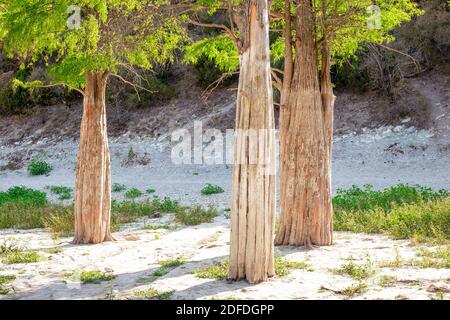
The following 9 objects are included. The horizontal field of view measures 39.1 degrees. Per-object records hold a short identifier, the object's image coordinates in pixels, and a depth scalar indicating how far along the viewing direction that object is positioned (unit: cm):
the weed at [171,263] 1010
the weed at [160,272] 937
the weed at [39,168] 2572
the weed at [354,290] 763
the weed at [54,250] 1172
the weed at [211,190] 1994
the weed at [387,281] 812
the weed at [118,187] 2148
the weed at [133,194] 2047
